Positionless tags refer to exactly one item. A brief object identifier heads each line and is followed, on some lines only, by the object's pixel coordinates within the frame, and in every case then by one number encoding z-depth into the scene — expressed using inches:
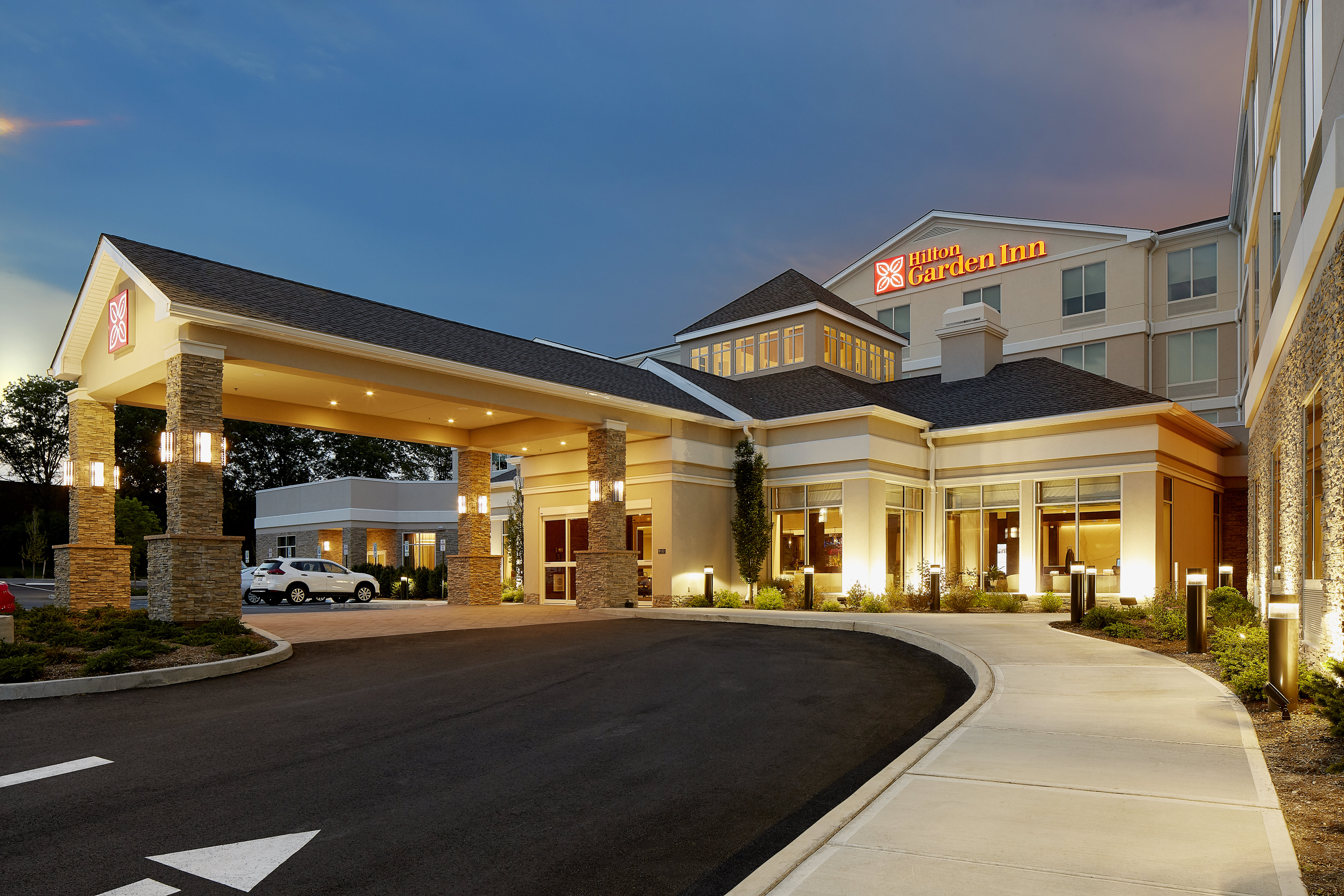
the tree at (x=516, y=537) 1224.2
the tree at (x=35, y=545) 2242.9
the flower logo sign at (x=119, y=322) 718.5
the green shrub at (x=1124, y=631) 567.8
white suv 1280.8
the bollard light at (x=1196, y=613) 492.1
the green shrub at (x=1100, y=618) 621.0
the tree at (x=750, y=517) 1014.4
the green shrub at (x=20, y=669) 438.0
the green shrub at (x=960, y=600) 872.3
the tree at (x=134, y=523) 1974.7
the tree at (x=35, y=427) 2691.9
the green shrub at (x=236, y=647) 522.9
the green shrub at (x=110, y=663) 456.1
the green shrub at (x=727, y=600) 961.5
